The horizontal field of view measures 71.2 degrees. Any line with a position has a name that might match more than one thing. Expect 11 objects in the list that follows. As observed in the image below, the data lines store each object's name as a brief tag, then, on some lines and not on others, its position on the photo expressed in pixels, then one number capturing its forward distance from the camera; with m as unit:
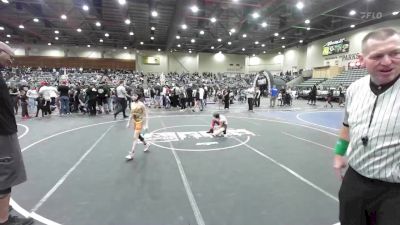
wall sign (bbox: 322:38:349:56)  32.49
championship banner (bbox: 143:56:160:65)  46.94
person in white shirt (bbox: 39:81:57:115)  14.12
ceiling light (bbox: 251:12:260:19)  21.52
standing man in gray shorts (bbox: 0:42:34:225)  2.93
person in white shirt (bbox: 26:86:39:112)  15.79
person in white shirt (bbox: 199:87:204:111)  18.11
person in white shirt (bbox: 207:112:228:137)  9.30
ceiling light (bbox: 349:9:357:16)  23.25
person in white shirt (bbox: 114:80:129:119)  14.02
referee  1.67
